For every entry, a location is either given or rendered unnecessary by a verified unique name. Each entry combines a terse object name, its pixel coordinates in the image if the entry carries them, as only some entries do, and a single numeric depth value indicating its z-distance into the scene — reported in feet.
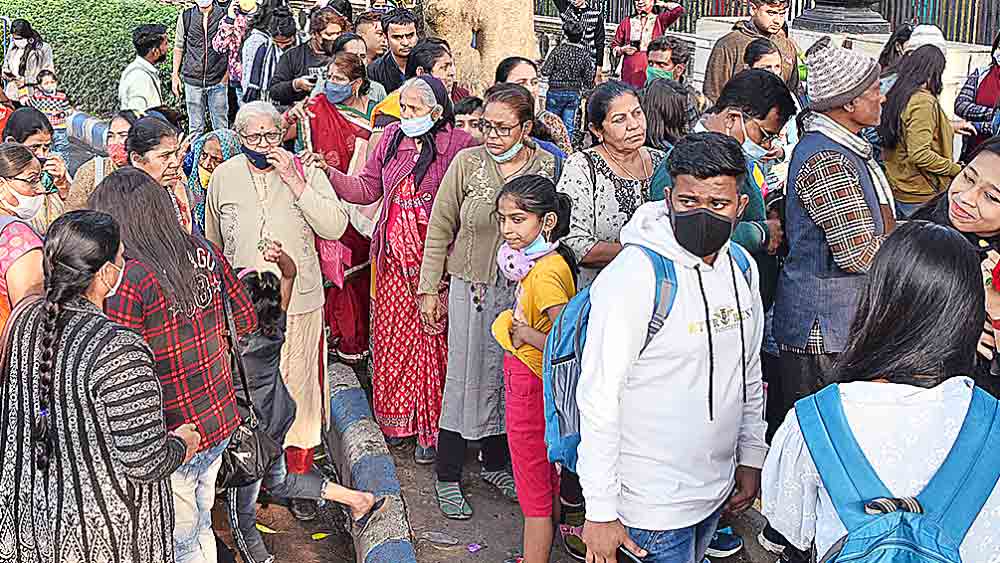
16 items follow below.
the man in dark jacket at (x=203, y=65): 41.45
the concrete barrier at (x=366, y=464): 17.03
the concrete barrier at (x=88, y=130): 48.75
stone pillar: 37.24
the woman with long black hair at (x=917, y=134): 24.18
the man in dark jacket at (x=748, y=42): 29.22
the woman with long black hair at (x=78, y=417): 11.94
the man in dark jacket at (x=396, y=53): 27.20
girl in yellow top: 15.81
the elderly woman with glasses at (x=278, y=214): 18.19
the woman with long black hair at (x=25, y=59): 39.81
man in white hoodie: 11.91
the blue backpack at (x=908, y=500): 8.61
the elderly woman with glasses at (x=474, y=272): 18.08
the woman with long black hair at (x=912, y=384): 8.87
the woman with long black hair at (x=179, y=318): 13.35
